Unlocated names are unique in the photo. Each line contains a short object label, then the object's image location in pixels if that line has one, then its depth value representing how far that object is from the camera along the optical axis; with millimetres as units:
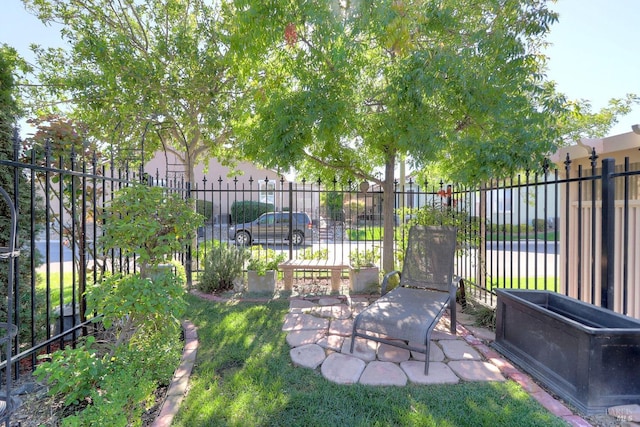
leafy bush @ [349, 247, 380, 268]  5875
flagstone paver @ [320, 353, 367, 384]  2838
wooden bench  5691
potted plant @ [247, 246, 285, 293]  5633
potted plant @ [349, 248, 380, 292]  5672
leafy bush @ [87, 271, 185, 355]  2342
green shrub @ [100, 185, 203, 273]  2635
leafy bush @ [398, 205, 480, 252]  5082
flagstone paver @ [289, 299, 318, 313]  4746
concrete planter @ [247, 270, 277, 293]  5641
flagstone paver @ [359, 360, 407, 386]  2783
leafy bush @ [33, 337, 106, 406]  2006
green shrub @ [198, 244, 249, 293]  5695
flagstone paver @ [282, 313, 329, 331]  4012
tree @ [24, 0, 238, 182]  6113
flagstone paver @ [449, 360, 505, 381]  2850
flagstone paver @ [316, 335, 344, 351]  3441
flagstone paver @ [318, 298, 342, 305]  5105
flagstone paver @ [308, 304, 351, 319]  4449
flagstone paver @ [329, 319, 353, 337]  3824
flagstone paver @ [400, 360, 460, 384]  2798
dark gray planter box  2301
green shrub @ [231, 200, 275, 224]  16781
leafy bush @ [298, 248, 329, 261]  6389
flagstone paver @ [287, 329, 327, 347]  3557
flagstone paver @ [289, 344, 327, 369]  3105
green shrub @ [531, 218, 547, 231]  19884
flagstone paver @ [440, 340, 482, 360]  3246
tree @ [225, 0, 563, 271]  4016
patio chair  3135
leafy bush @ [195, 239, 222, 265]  7871
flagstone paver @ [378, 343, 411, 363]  3207
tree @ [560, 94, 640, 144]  7780
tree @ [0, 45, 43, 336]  2986
